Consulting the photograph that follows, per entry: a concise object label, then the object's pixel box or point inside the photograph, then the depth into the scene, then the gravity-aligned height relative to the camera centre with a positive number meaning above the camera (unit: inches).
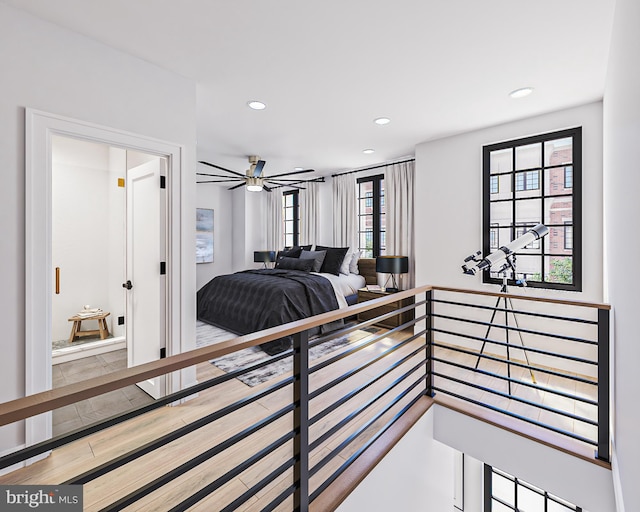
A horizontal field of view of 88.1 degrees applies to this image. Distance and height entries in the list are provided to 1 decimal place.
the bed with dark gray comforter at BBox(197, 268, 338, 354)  154.3 -23.5
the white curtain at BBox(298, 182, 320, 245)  253.3 +32.2
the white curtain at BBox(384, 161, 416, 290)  193.8 +25.7
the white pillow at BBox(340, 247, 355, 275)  213.8 -6.0
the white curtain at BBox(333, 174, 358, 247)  229.1 +31.0
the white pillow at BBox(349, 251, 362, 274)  217.0 -6.1
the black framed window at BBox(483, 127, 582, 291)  123.6 +21.2
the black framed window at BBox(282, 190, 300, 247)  273.9 +31.3
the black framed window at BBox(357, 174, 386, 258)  217.5 +25.7
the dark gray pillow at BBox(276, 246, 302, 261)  242.2 +1.4
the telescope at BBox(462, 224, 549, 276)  112.4 +1.9
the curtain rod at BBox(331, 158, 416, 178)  194.2 +57.2
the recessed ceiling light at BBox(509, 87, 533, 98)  106.0 +53.0
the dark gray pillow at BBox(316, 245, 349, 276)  213.0 -3.4
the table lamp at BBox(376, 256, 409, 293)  183.5 -5.7
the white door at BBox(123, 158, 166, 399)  101.8 -4.6
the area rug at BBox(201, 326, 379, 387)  119.2 -43.4
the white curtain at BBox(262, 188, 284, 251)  280.8 +30.2
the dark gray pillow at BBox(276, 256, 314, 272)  216.6 -6.1
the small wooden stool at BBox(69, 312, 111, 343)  155.8 -35.0
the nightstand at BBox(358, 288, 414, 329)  177.3 -31.8
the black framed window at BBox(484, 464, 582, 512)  158.2 -119.3
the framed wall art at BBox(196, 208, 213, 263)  273.1 +16.5
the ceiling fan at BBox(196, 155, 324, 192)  191.1 +46.3
